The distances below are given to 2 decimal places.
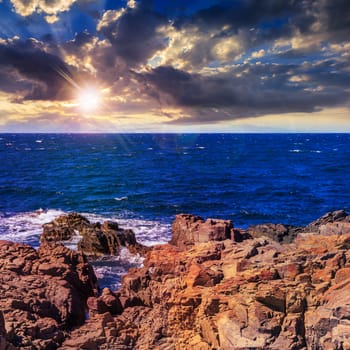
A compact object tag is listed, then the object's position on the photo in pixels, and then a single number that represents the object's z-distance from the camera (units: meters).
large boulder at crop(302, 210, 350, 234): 23.29
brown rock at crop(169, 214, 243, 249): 20.47
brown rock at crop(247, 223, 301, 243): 24.80
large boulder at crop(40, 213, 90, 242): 30.39
